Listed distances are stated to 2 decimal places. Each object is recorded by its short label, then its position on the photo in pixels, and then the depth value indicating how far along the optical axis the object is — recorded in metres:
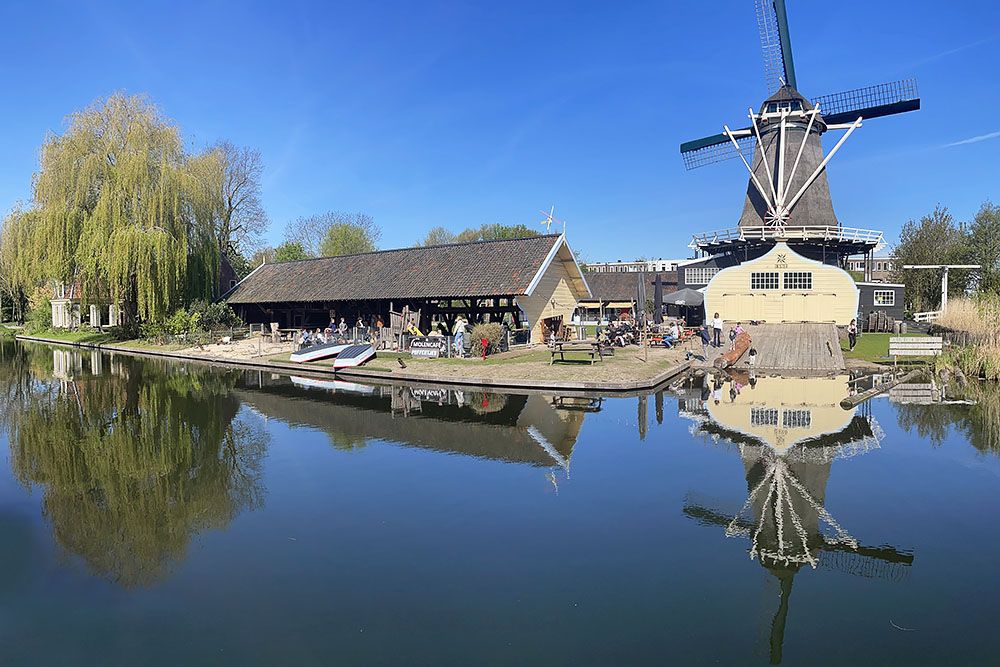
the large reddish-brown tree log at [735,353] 21.60
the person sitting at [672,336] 25.30
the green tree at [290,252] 60.09
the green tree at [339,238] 60.84
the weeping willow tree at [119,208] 30.83
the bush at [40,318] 49.12
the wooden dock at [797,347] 21.16
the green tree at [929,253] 36.84
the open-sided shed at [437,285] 24.83
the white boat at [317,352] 23.42
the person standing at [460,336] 22.12
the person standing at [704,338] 24.36
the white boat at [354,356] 21.72
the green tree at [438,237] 75.19
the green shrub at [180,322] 32.59
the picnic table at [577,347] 19.52
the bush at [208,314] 32.66
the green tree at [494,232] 71.06
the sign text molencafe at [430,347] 22.41
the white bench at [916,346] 21.12
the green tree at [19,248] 32.09
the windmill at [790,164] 33.06
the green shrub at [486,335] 21.66
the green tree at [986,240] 35.28
